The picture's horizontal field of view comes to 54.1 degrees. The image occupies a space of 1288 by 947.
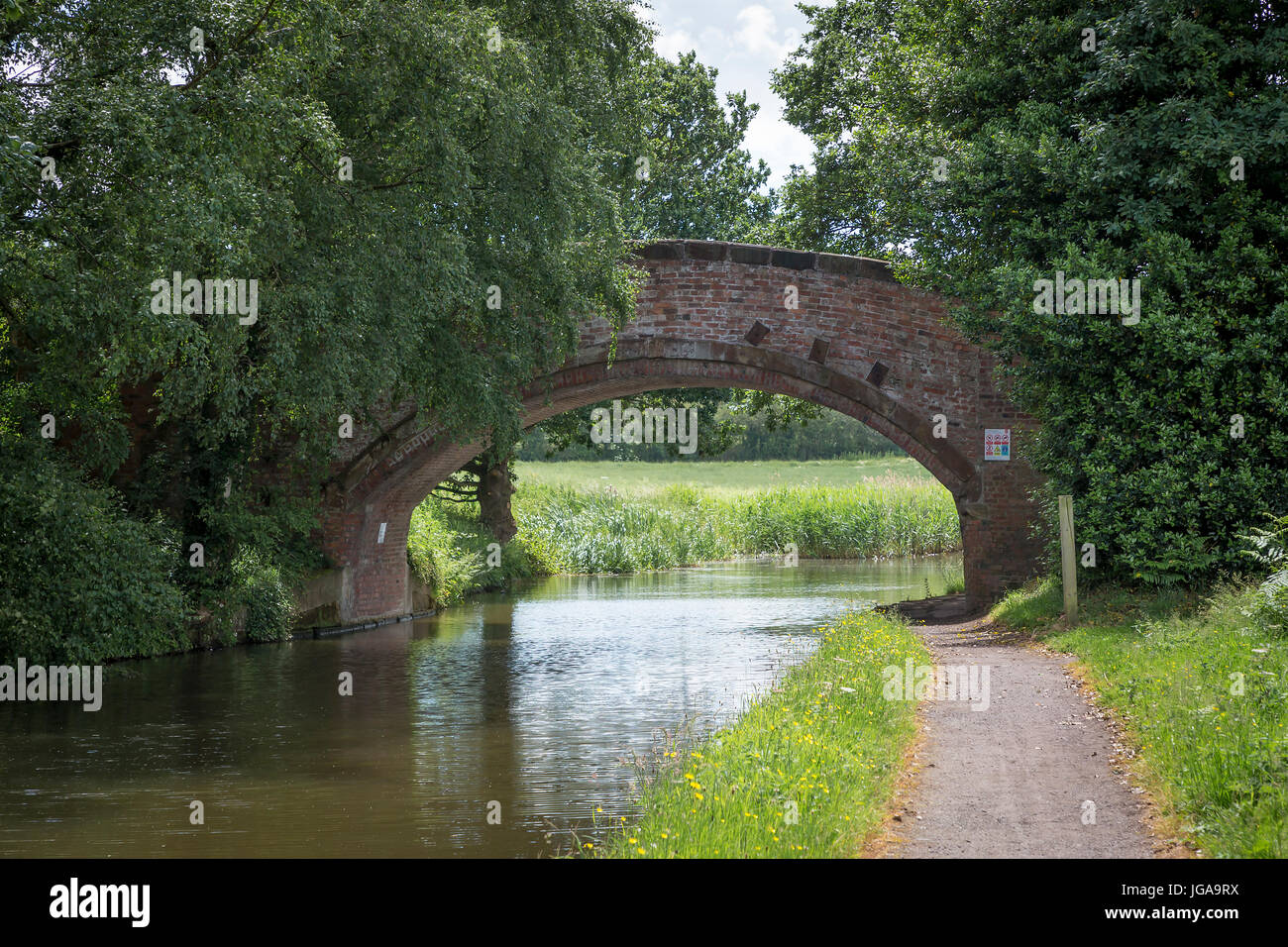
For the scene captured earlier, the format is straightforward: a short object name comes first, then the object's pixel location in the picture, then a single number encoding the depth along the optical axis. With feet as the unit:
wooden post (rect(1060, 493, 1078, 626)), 41.78
